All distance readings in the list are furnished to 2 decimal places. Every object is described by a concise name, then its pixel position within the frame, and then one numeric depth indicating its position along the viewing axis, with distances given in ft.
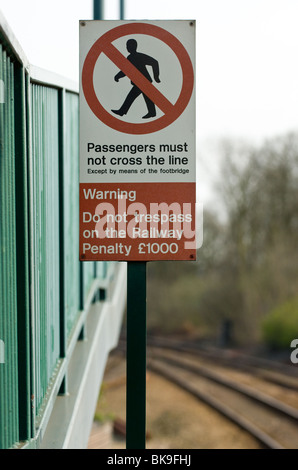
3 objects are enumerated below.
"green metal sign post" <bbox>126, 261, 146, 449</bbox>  17.83
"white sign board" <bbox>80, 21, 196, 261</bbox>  18.33
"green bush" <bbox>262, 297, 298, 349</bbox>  146.61
